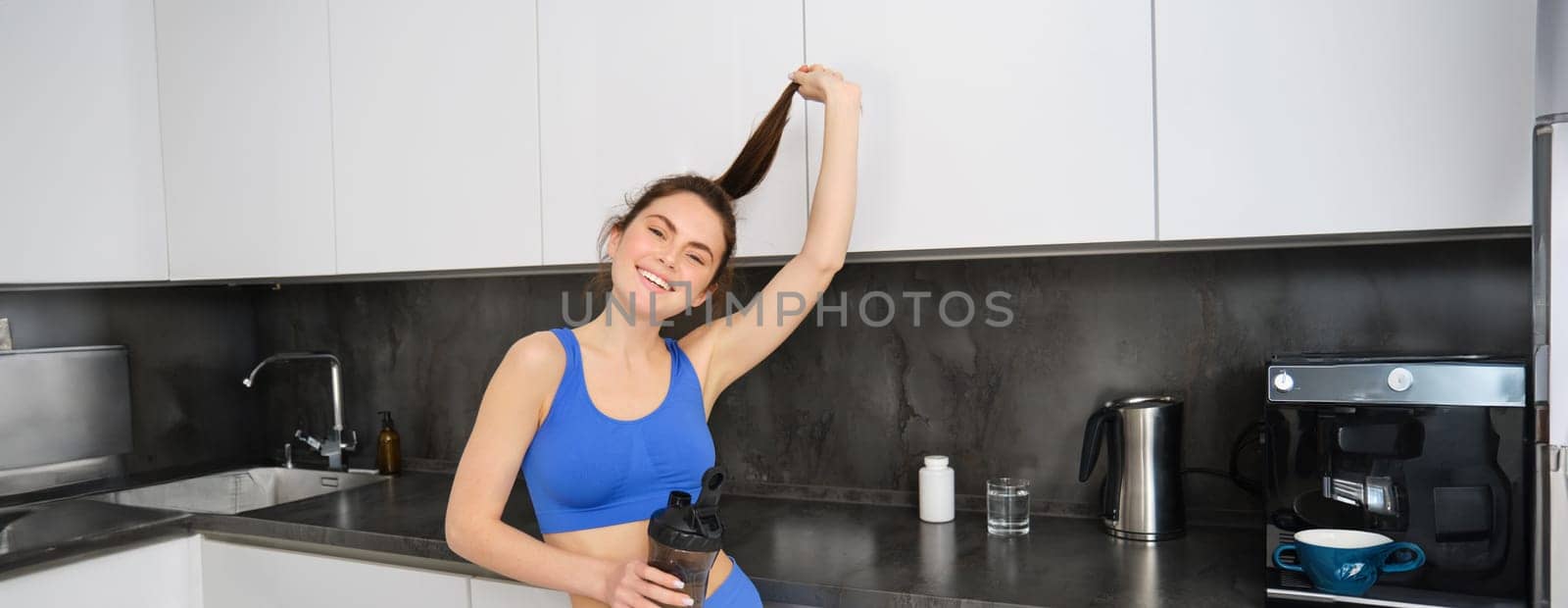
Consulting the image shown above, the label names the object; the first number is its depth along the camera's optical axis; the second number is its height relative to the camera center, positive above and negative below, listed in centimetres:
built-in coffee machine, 133 -27
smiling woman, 135 -18
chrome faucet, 267 -39
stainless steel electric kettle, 174 -34
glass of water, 183 -41
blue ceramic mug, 134 -38
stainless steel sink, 259 -51
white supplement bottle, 194 -40
